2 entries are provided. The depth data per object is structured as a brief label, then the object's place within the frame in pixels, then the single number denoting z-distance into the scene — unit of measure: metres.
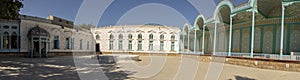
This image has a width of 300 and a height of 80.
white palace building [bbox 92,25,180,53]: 31.95
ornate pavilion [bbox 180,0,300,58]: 13.75
